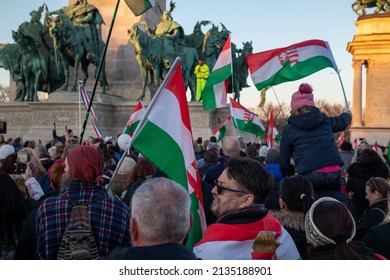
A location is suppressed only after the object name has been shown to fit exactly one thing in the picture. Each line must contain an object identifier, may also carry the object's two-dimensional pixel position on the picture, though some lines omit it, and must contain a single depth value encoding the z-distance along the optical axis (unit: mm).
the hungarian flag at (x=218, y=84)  10805
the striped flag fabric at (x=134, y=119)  12203
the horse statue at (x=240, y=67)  35781
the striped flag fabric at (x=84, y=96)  16781
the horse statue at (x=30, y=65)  28480
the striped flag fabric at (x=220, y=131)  15605
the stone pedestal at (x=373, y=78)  43875
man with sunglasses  3340
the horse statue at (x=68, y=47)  26453
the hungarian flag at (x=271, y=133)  14016
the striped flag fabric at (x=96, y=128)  14242
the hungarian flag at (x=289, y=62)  8328
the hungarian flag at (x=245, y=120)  12961
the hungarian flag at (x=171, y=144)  4102
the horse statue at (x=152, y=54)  28766
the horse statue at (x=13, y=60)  30531
